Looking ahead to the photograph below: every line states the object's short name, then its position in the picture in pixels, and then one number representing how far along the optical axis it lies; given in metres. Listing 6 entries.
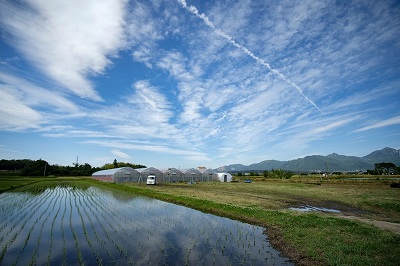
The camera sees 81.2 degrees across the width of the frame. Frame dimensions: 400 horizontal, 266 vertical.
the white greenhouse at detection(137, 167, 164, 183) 64.61
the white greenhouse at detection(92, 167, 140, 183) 60.79
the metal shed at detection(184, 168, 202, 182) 75.69
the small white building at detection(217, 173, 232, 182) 83.38
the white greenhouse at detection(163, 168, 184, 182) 70.49
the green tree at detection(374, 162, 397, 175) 126.81
